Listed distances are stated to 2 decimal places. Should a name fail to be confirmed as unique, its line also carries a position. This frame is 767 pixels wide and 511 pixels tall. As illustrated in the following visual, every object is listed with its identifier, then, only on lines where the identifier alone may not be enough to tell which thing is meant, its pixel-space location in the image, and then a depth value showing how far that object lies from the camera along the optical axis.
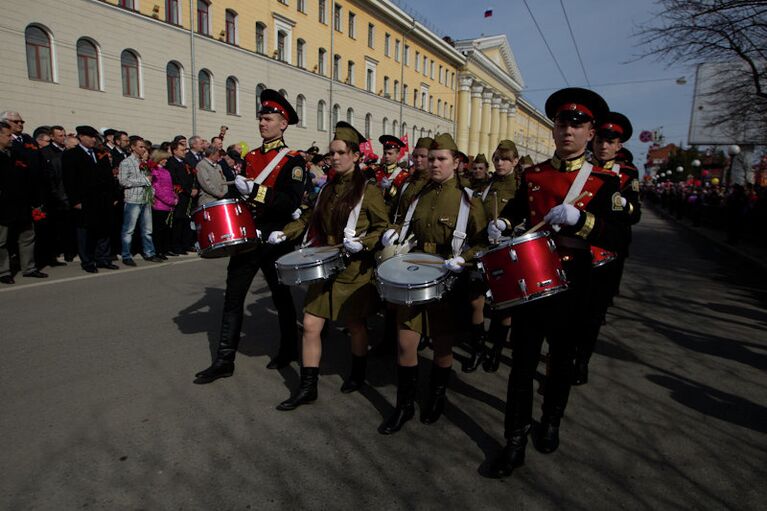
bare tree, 10.90
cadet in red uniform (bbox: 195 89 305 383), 4.02
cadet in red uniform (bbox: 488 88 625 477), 2.90
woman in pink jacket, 9.40
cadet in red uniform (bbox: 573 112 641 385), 4.11
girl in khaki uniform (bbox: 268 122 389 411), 3.62
